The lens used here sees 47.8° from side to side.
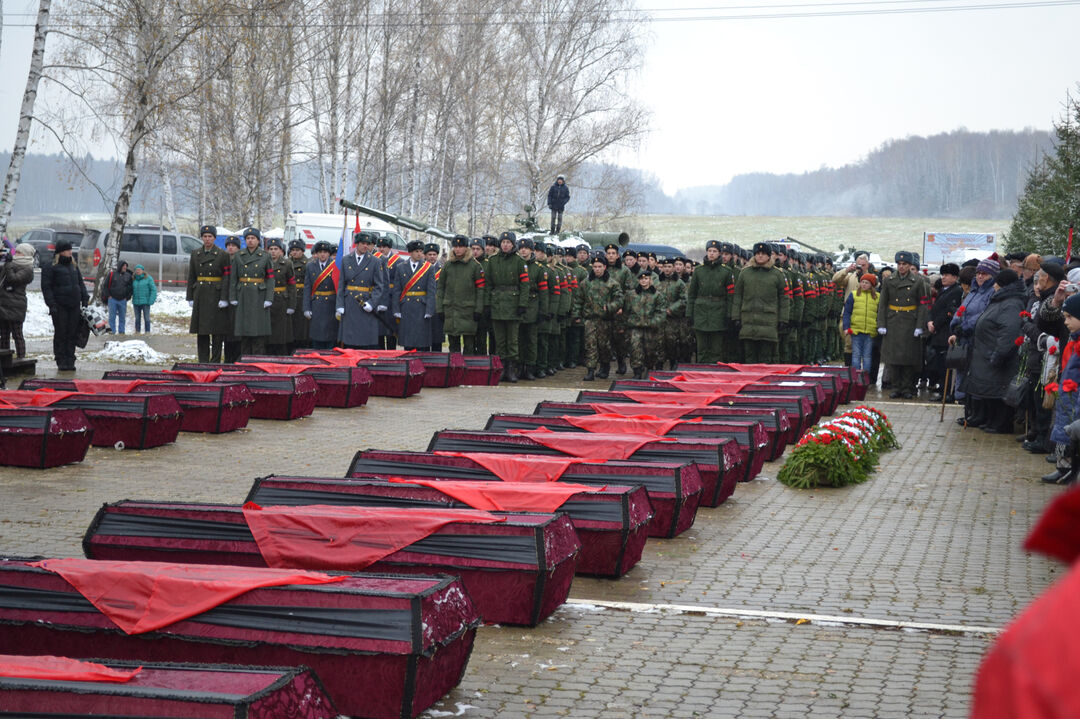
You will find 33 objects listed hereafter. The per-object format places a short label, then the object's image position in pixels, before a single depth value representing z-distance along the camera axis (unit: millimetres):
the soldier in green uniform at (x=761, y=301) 18344
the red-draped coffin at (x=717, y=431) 10500
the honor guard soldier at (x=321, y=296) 21219
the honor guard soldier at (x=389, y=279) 21125
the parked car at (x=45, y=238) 43219
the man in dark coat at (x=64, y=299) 18578
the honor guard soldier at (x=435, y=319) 21109
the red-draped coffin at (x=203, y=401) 12945
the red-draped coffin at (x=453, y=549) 6059
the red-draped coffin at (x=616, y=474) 8211
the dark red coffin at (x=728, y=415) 11648
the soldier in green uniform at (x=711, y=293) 19359
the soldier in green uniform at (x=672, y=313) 21188
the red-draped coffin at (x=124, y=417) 11734
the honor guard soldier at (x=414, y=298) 21062
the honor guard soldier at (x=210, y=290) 20062
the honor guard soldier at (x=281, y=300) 20922
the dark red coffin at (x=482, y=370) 19234
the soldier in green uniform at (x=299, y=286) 21672
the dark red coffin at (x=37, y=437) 10523
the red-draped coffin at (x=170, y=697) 3816
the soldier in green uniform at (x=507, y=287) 19922
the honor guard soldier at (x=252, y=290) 19781
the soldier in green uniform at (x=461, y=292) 20141
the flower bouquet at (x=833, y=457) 10883
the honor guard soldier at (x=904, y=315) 18734
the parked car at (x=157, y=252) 41000
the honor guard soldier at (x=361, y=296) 20578
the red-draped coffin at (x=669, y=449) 9391
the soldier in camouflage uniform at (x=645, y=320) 20672
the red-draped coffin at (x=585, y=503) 7078
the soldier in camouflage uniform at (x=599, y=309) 20734
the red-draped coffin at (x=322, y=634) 4727
